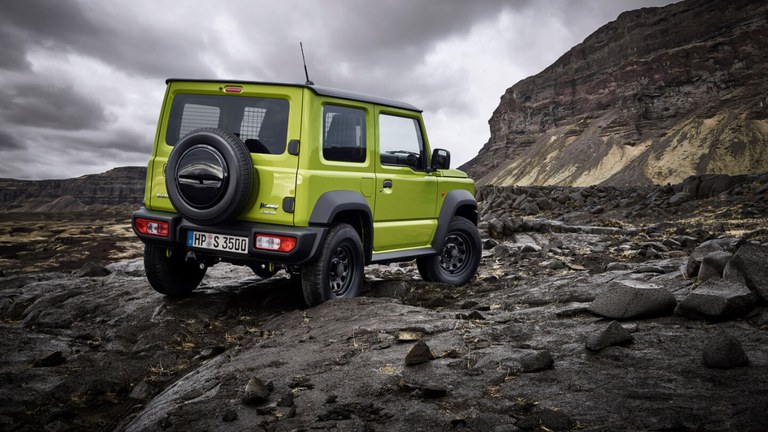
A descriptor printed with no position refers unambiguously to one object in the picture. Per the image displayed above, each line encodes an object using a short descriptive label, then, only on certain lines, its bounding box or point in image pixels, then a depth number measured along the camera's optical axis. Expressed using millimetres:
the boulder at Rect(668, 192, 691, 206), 18094
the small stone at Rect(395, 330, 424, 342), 3770
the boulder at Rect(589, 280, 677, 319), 3848
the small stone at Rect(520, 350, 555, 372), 3033
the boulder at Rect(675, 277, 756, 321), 3568
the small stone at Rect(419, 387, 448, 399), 2756
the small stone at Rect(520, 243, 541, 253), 9930
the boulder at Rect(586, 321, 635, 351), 3215
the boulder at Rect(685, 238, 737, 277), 4934
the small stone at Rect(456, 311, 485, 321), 4406
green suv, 4863
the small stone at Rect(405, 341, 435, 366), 3250
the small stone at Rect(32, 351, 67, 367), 3973
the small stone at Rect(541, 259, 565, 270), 7906
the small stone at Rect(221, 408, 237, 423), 2676
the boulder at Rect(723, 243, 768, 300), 3717
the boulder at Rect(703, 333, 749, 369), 2762
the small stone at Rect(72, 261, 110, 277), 7980
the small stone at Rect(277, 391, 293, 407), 2805
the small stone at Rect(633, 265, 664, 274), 5785
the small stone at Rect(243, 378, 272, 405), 2836
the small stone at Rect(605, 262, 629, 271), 6531
